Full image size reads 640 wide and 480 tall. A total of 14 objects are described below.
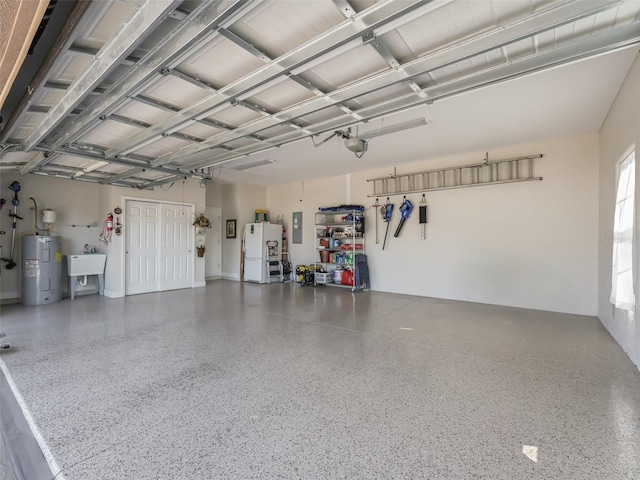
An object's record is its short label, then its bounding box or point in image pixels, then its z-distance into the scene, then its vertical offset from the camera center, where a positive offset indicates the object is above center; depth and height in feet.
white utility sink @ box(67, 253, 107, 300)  20.39 -1.86
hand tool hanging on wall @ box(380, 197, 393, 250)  23.16 +2.02
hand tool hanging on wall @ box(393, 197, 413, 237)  22.21 +2.10
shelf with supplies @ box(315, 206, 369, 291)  24.49 -0.66
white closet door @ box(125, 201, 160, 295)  22.07 -0.57
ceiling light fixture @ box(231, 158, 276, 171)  20.91 +5.36
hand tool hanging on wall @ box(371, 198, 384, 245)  24.14 +2.58
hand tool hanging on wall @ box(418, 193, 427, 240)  21.50 +1.65
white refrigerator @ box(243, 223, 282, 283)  28.04 -0.83
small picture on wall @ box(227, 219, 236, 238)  30.48 +1.10
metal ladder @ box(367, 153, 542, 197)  18.10 +4.10
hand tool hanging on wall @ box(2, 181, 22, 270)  18.67 +1.45
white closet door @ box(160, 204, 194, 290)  23.95 -0.68
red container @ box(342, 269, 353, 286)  25.17 -3.16
